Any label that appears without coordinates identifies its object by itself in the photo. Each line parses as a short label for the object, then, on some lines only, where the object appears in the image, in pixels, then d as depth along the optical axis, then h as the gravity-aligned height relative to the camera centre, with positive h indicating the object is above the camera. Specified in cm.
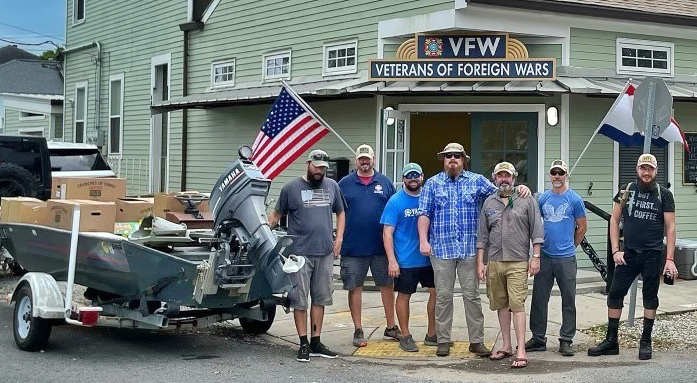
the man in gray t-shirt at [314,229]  826 -18
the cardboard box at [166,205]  952 +3
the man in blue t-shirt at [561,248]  839 -32
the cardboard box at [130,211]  947 -4
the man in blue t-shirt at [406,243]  849 -31
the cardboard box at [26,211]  876 -5
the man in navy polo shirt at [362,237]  870 -26
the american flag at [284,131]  1186 +107
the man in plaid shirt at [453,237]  826 -24
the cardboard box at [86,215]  812 -8
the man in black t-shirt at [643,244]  819 -27
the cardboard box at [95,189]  995 +20
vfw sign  1249 +216
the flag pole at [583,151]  1047 +91
